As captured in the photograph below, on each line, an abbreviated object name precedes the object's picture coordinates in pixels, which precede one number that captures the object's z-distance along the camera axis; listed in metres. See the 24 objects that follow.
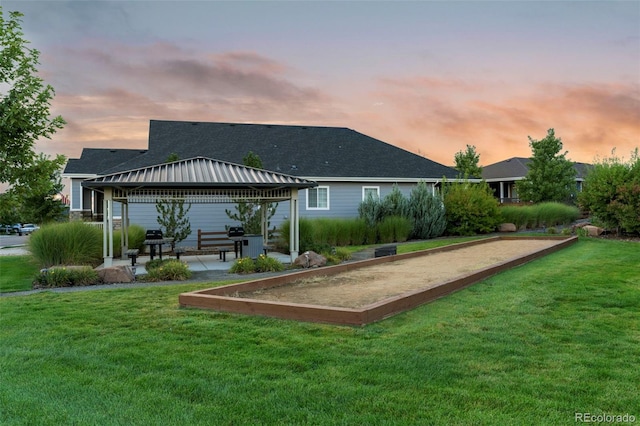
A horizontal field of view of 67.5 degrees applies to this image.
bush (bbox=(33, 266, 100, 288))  9.95
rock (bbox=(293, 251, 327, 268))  12.63
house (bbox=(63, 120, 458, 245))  21.34
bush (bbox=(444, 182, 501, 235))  21.92
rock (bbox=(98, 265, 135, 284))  10.39
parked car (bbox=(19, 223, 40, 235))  42.19
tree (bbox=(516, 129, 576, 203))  34.34
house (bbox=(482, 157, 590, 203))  40.81
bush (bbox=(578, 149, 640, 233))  17.48
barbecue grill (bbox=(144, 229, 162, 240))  13.98
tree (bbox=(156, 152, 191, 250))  19.31
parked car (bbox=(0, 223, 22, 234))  43.53
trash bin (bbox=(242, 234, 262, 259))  13.12
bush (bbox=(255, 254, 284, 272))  11.93
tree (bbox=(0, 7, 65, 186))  7.94
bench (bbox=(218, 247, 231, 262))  14.05
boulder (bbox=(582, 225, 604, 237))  19.10
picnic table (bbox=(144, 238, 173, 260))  12.92
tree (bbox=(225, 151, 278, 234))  19.46
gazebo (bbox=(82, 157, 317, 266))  12.55
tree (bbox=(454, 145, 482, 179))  43.06
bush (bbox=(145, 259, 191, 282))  10.68
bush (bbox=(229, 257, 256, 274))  11.60
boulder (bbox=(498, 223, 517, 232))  23.86
